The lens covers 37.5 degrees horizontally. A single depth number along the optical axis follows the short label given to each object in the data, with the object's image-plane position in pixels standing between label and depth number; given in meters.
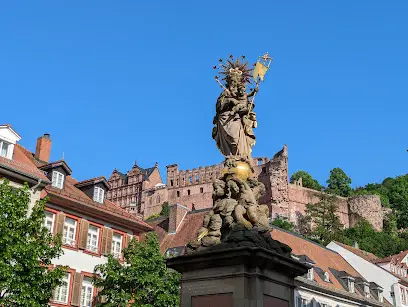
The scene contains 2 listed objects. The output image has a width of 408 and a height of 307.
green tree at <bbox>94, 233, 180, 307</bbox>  23.45
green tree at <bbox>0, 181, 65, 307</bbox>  18.11
